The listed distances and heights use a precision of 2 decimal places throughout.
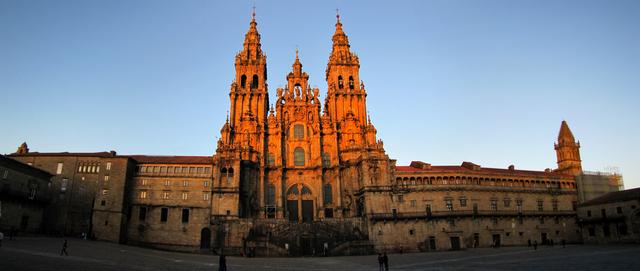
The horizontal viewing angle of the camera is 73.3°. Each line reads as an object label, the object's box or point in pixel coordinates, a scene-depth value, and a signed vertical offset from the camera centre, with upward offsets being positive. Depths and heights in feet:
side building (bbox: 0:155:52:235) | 156.32 +14.90
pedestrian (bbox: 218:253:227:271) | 91.77 -6.30
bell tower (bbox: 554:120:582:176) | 282.77 +50.80
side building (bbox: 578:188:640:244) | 198.80 +6.66
